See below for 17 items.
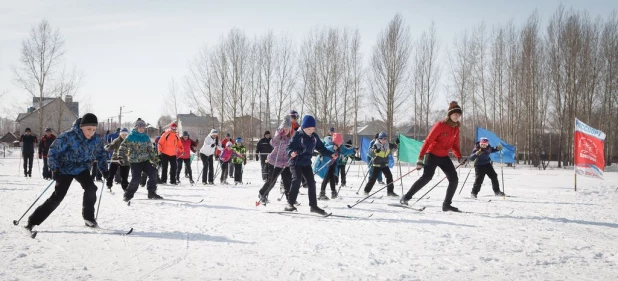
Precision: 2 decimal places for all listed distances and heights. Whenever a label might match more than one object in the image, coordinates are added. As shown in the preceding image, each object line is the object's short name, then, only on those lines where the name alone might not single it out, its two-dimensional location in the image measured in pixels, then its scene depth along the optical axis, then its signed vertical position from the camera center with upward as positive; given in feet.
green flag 55.02 -0.28
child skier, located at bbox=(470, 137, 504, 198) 33.95 -1.36
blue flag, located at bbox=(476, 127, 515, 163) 45.21 +0.38
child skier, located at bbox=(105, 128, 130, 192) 34.64 -2.08
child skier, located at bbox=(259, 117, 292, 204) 27.40 -0.86
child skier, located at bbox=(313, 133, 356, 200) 32.65 -1.46
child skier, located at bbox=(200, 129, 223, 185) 47.03 -0.85
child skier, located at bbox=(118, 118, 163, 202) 27.76 -0.77
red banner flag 38.73 -0.23
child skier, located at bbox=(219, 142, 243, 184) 48.93 -1.40
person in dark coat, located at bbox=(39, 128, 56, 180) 48.39 -0.15
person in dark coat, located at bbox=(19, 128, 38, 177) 52.26 -0.20
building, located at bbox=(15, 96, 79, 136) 215.63 +13.04
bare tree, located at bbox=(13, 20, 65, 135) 107.45 +21.65
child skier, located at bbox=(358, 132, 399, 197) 34.32 -1.04
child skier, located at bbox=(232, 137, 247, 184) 48.57 -1.65
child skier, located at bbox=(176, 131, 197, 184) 47.80 -0.31
